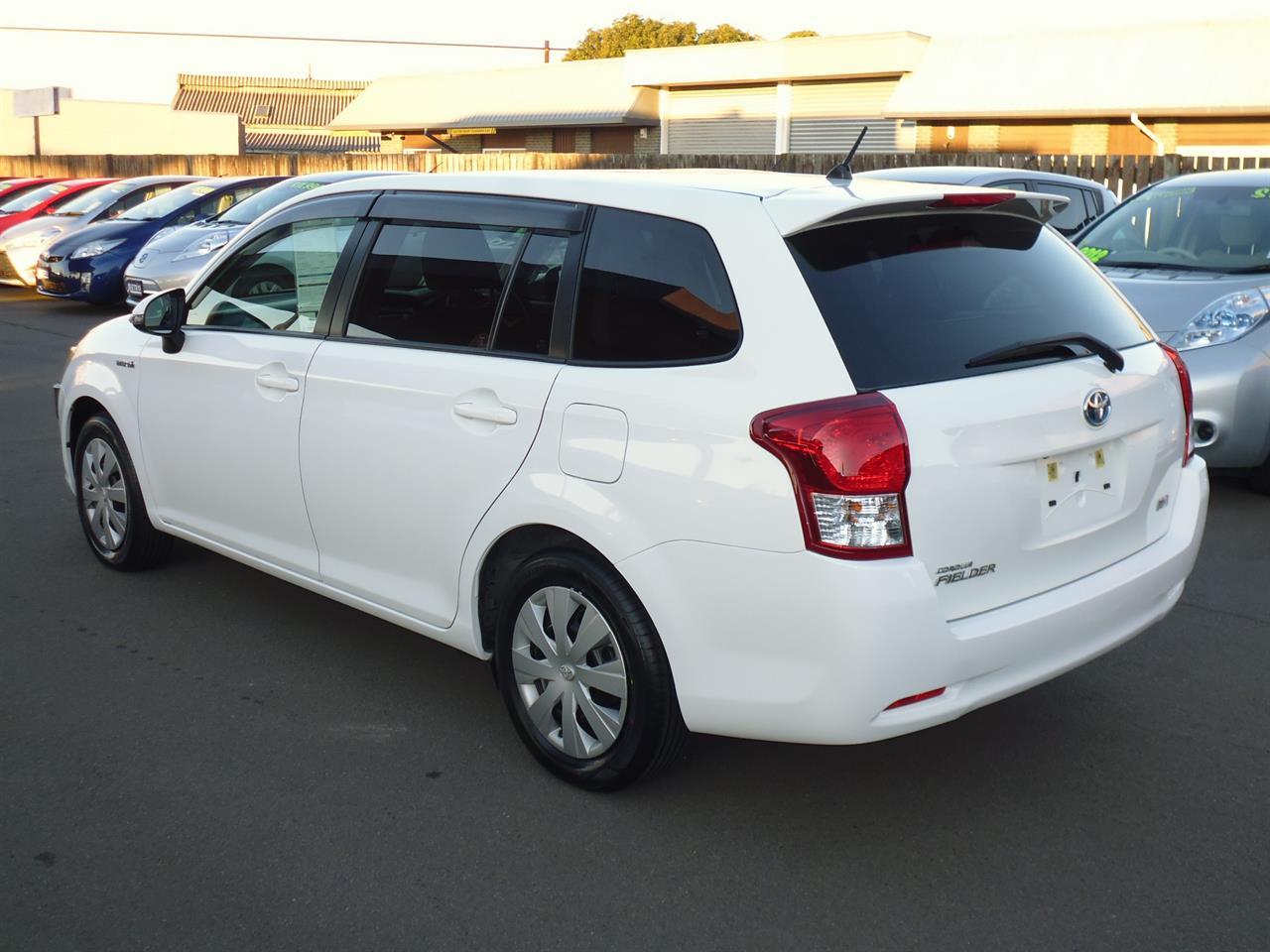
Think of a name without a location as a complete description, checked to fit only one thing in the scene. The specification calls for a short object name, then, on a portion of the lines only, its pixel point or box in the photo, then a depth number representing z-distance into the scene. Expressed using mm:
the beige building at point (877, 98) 26531
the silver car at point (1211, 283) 6652
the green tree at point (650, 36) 64125
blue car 16219
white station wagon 3178
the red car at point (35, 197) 21000
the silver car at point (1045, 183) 10289
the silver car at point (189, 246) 14492
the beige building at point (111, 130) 50688
